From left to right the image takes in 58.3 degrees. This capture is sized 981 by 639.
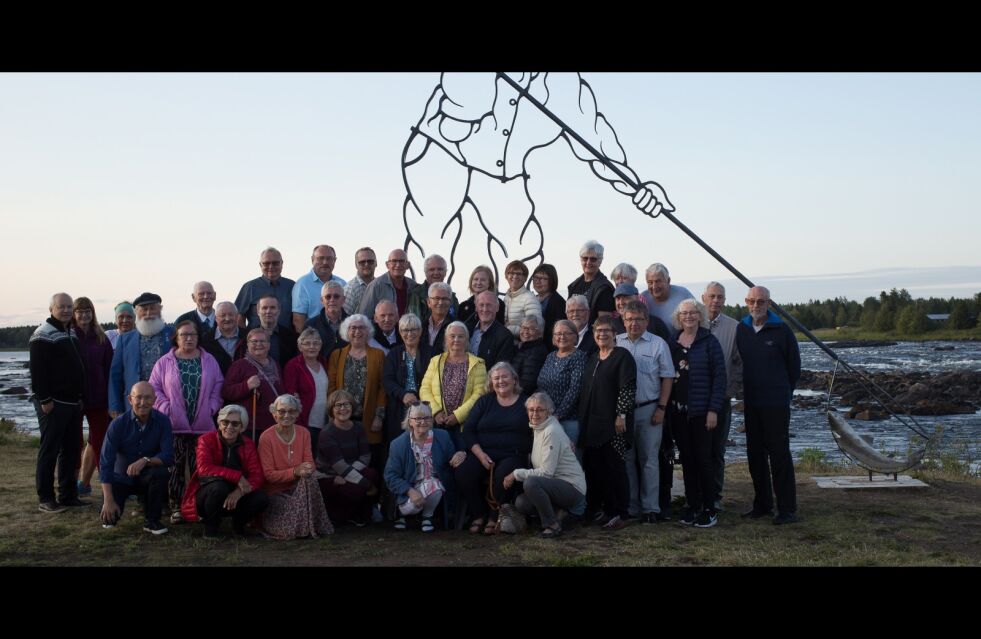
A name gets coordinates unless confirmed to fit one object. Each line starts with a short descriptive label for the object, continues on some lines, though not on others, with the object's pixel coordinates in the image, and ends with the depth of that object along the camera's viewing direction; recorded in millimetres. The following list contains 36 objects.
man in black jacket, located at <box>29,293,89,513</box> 5965
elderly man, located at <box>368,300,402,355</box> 5898
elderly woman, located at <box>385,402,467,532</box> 5492
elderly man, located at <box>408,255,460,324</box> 6215
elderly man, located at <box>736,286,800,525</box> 5645
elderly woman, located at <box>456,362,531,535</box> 5461
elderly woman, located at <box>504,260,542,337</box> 5996
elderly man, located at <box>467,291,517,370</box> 5766
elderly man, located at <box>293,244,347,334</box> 6191
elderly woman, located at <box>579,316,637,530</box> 5430
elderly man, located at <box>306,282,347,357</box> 5906
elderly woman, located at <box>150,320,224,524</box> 5531
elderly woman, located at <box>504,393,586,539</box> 5332
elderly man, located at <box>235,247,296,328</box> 6172
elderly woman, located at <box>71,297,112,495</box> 6207
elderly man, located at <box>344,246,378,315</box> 6297
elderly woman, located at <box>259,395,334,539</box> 5324
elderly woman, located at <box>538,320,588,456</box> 5586
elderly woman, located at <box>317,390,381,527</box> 5543
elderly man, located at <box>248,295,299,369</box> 5730
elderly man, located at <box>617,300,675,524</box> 5551
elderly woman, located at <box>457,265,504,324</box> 6172
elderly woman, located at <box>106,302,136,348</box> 5949
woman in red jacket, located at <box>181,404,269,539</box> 5223
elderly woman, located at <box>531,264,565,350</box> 6160
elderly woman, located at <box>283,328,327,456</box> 5621
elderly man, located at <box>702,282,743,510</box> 5859
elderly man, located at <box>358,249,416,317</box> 6223
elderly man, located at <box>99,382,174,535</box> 5336
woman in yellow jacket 5617
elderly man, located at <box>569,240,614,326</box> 6055
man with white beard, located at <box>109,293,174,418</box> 5824
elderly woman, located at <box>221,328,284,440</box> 5496
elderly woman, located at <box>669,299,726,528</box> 5527
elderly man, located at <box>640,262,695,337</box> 6035
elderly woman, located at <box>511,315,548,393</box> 5672
